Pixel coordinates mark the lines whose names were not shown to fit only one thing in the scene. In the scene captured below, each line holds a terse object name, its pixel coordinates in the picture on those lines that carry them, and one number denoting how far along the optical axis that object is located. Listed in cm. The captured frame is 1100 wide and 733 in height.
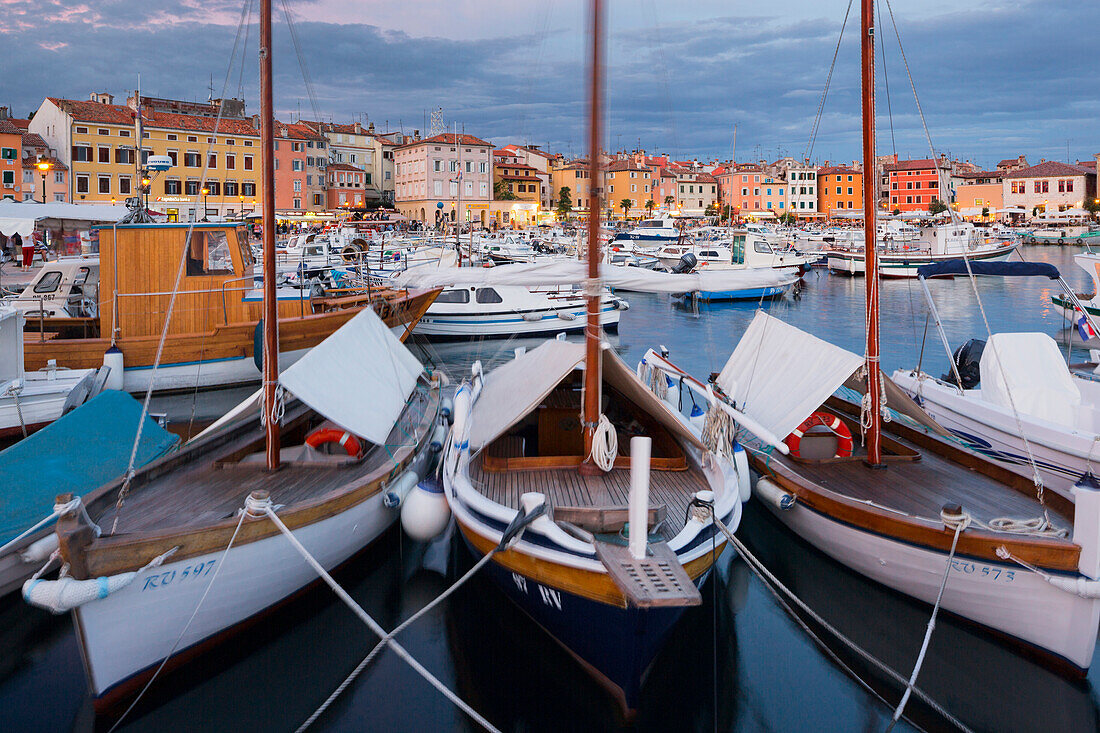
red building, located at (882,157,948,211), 9844
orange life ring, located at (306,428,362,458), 903
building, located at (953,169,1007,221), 10231
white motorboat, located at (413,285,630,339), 2492
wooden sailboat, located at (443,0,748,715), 549
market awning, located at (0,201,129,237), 1700
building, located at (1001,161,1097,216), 9600
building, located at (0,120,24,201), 4725
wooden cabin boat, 1482
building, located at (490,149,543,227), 8606
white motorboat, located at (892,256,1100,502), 951
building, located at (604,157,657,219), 10325
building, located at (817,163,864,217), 10238
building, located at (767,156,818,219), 10381
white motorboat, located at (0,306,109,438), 1173
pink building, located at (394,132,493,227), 8075
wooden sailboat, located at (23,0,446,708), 562
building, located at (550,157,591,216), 10075
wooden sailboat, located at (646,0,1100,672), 629
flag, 1970
